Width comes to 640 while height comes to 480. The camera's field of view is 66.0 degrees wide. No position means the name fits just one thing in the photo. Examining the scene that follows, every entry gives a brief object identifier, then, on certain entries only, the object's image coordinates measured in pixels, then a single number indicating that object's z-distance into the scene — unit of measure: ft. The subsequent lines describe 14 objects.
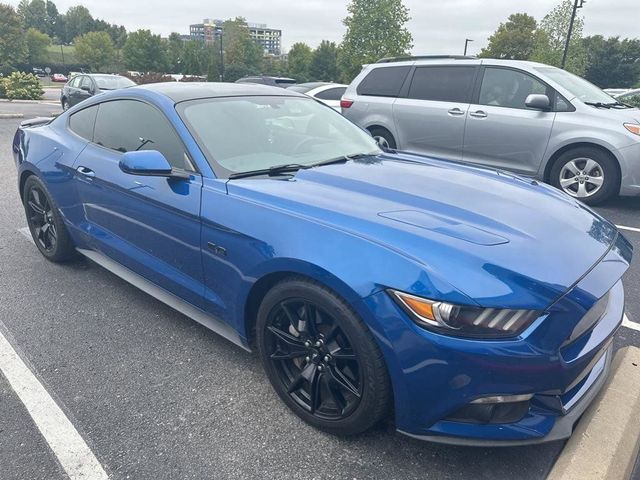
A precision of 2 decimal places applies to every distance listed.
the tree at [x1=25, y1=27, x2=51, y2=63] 239.71
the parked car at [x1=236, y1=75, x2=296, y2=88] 53.01
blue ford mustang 5.92
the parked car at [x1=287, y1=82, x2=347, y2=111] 36.86
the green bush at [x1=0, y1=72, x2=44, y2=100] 76.13
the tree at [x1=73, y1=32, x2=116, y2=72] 222.07
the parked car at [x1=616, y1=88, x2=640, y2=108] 34.89
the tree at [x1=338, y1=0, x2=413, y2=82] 112.06
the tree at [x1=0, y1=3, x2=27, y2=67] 170.50
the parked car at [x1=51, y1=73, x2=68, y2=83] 188.48
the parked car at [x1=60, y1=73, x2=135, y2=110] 49.14
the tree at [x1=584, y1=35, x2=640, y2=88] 149.69
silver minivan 19.24
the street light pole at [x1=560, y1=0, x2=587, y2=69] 83.66
